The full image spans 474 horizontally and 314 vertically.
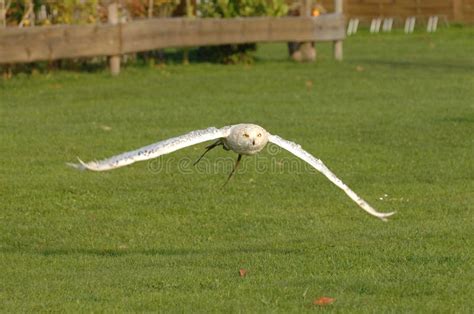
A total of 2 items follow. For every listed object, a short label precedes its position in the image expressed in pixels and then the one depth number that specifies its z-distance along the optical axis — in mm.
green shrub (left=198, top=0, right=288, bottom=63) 53750
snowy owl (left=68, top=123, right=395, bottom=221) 16547
